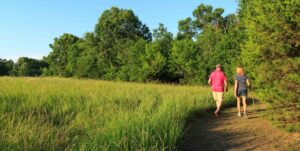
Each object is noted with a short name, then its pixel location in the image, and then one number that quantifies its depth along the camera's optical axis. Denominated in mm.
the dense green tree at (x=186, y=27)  54156
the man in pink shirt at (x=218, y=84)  10734
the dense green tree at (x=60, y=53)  61688
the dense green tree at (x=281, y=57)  7047
